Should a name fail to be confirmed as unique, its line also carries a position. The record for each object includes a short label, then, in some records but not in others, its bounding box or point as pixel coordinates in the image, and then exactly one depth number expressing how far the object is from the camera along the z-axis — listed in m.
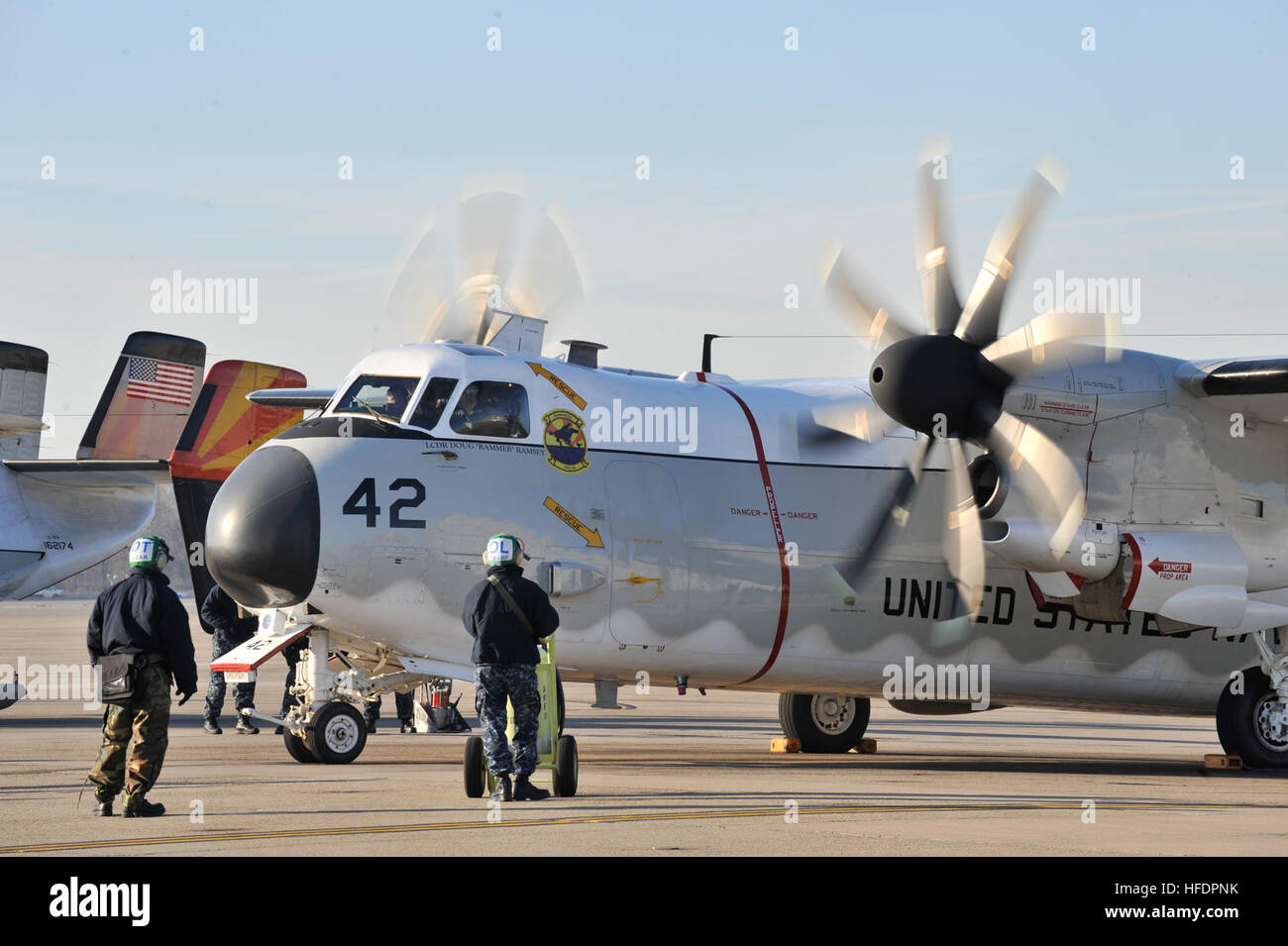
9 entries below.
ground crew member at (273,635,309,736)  21.75
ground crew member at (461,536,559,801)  13.29
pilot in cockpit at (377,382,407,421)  17.00
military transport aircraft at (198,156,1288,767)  16.52
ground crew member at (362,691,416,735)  23.59
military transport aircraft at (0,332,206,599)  30.27
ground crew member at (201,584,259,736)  22.00
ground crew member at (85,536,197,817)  12.89
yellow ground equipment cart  13.67
